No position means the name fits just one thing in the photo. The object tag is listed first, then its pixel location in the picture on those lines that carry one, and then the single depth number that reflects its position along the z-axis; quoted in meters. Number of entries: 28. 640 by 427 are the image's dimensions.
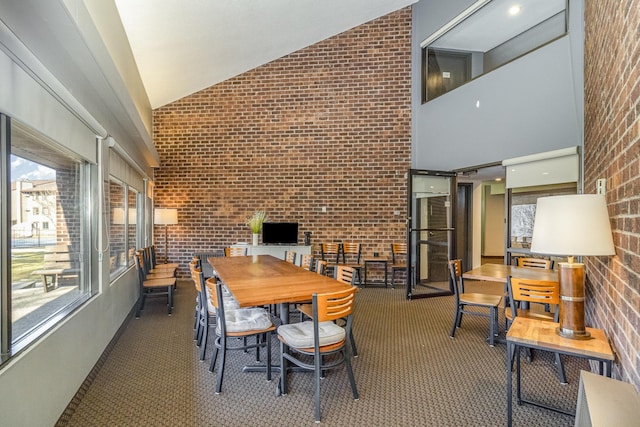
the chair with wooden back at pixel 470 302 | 3.80
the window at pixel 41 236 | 2.07
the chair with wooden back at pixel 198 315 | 3.53
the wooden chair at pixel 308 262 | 4.57
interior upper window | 4.68
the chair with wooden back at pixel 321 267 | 4.05
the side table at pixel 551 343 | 1.97
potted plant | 6.93
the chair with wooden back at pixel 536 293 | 2.99
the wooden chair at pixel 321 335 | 2.48
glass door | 6.32
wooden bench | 2.67
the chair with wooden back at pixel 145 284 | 4.97
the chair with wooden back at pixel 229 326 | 2.88
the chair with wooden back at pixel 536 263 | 4.44
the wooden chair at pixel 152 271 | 5.40
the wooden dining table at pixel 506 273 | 3.65
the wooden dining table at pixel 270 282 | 2.66
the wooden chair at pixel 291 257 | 5.43
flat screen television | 6.97
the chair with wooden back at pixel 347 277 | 3.45
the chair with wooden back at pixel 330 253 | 7.16
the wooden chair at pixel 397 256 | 6.95
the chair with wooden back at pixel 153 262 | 6.45
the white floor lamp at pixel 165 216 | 6.91
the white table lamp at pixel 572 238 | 1.99
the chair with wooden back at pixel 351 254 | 7.11
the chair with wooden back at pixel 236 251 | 6.39
